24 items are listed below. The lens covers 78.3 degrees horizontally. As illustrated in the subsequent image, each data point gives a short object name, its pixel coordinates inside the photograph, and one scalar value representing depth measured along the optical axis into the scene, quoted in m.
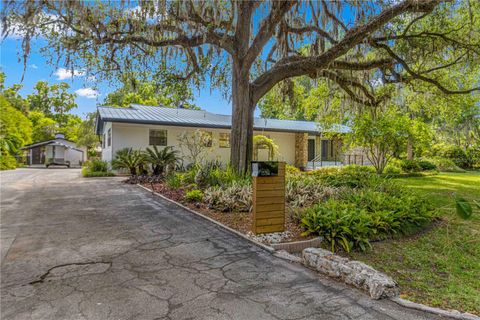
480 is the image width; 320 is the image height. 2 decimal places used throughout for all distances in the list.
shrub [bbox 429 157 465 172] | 18.51
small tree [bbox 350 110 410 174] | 11.64
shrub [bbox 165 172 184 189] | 9.33
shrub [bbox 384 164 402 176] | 14.20
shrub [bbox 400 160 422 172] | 16.16
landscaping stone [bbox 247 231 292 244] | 4.52
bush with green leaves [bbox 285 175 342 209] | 6.45
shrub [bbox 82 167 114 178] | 14.75
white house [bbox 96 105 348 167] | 15.48
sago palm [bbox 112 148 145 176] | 13.82
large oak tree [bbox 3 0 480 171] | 7.34
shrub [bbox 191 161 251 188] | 7.93
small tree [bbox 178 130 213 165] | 12.00
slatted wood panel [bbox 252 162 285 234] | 4.70
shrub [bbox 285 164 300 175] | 14.56
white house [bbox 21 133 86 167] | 28.94
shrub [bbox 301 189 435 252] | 4.53
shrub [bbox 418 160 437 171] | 16.95
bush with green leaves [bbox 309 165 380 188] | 7.81
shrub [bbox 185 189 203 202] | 7.32
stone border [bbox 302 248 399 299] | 2.94
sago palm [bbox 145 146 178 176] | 13.09
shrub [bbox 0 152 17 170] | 19.87
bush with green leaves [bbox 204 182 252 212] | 6.34
